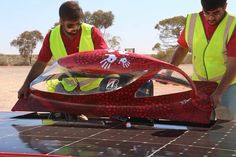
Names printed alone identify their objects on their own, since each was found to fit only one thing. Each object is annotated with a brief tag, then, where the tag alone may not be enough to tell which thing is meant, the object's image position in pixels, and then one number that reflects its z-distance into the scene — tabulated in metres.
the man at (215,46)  4.46
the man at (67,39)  4.79
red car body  3.86
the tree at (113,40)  51.39
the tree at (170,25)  53.17
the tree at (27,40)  65.49
